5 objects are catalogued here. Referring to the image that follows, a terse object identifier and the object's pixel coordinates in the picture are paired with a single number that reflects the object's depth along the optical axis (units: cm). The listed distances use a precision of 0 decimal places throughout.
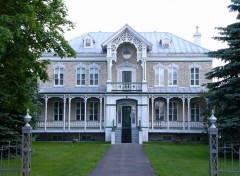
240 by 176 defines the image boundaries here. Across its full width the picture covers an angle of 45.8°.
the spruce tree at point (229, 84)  1512
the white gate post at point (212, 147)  924
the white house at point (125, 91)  2654
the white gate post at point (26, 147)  919
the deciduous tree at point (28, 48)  1086
